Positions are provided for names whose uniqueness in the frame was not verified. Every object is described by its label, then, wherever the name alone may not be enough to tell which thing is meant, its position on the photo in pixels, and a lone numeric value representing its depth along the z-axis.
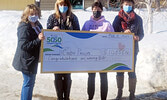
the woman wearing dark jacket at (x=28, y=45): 4.21
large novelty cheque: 4.52
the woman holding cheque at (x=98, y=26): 4.89
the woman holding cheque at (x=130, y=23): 5.05
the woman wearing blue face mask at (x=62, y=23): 4.64
